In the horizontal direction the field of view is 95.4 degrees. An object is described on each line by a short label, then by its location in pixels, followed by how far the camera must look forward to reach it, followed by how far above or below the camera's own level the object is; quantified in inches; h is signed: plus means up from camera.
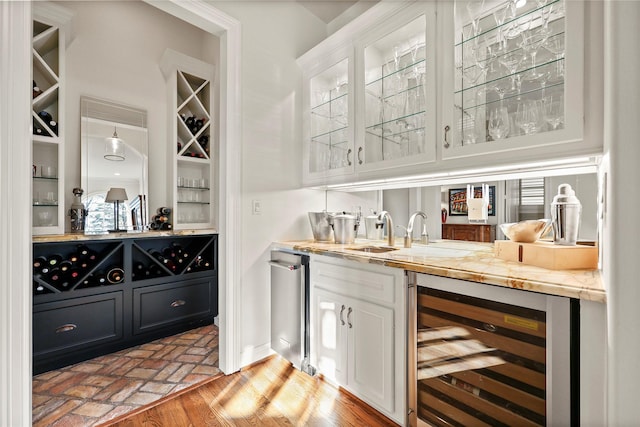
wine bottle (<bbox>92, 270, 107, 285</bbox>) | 92.4 -21.0
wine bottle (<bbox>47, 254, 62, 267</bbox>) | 85.5 -14.0
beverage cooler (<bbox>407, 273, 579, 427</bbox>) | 38.9 -21.8
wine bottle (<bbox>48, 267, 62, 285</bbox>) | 85.3 -18.7
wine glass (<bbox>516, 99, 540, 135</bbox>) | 52.0 +17.8
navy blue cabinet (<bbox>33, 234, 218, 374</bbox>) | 83.2 -26.4
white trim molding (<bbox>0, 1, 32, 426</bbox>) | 51.4 +0.1
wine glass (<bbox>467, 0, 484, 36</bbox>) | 59.6 +41.5
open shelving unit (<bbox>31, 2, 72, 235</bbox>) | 87.4 +28.5
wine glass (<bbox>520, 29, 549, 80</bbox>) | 52.1 +31.0
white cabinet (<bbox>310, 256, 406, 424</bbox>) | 56.7 -25.5
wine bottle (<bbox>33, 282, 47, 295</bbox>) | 81.8 -21.3
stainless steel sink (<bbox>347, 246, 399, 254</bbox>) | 78.4 -9.7
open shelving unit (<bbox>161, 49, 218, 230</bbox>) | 117.2 +30.7
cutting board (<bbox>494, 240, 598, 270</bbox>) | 46.6 -7.0
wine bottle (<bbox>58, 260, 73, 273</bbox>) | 87.8 -16.1
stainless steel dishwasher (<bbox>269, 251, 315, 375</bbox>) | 77.7 -26.6
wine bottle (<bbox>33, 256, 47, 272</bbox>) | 83.7 -14.7
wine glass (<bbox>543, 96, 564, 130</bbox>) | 48.5 +17.6
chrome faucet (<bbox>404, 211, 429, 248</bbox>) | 80.5 -5.6
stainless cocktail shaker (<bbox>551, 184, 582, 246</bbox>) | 50.6 -0.4
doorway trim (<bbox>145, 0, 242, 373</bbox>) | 82.0 +5.9
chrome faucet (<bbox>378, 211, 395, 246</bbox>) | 84.7 -4.5
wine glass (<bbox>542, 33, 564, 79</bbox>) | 49.0 +28.3
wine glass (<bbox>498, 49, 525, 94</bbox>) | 55.2 +29.3
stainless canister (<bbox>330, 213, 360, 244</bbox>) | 85.4 -4.3
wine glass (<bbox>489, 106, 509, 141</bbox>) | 56.2 +17.9
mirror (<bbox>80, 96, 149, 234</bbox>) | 108.2 +19.4
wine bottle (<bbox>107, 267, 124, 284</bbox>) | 94.2 -20.3
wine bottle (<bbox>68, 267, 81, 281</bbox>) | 88.2 -18.6
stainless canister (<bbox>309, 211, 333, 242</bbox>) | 91.2 -4.0
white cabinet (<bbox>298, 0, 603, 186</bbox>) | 46.3 +26.7
